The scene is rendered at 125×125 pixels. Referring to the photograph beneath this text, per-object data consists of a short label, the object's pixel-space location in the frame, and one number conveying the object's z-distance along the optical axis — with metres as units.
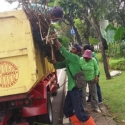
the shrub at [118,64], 10.85
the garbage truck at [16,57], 2.98
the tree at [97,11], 7.23
